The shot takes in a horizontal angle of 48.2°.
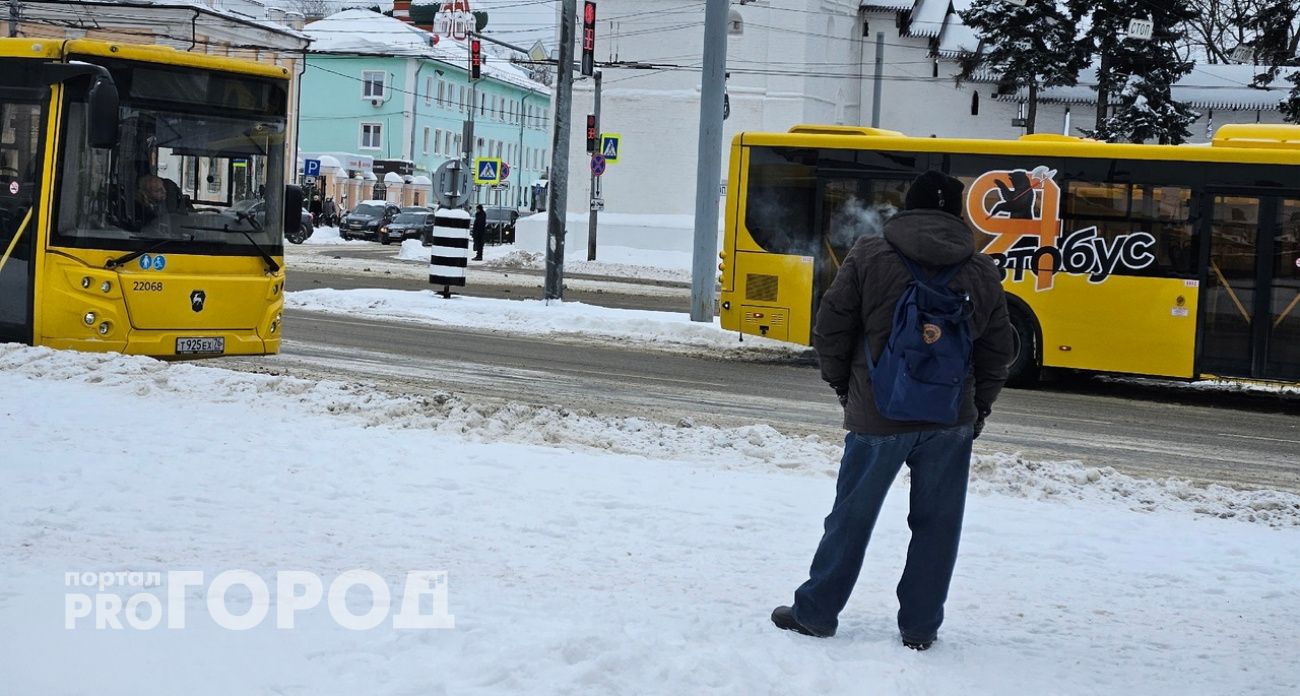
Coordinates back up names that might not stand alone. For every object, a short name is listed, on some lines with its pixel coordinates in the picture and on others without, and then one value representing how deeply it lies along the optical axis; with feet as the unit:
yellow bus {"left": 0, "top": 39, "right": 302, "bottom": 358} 39.93
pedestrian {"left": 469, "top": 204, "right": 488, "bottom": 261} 139.54
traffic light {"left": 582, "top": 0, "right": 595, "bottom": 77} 96.58
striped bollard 79.15
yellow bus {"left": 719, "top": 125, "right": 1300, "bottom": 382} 50.52
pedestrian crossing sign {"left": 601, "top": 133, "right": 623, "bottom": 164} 120.16
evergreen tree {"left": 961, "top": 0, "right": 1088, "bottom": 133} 147.64
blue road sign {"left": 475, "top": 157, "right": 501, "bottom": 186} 118.52
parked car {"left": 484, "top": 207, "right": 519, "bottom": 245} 201.36
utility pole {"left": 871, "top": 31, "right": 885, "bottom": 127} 164.55
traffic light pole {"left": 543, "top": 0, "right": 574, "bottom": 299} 77.25
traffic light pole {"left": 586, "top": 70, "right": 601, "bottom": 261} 147.64
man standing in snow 17.48
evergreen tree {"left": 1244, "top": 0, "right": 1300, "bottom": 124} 155.39
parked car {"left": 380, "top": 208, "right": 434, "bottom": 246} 175.94
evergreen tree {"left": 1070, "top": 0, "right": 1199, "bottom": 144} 139.95
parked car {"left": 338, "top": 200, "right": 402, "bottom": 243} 181.57
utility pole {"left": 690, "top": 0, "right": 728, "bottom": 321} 70.08
